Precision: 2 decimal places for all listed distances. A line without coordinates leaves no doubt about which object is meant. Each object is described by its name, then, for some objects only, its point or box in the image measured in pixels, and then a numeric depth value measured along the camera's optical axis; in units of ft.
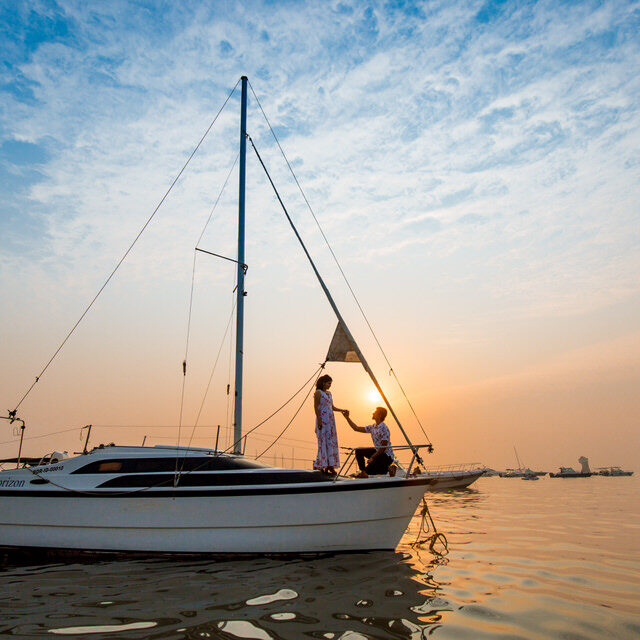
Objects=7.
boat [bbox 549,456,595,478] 305.53
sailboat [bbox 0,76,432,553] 29.17
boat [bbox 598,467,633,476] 366.26
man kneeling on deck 34.22
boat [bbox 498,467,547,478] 340.37
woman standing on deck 32.37
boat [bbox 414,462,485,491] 122.11
